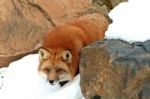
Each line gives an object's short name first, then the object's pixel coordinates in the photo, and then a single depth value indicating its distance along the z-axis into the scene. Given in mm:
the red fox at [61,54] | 10811
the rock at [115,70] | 8945
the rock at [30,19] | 13060
